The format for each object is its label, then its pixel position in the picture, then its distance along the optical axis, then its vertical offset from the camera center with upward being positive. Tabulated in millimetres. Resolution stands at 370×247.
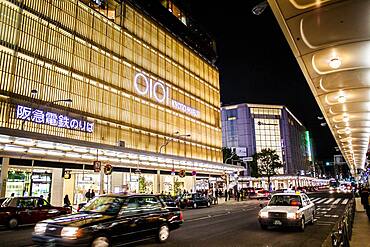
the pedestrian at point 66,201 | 25634 -1543
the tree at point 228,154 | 80338 +6494
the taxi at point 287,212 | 12977 -1381
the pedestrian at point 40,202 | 18500 -1154
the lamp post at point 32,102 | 25931 +6898
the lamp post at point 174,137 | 46075 +6446
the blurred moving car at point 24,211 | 16750 -1586
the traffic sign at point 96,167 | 23516 +1066
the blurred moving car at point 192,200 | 33031 -2161
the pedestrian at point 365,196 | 17344 -1053
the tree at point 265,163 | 75938 +3774
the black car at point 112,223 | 8117 -1210
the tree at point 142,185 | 37044 -498
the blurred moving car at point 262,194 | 49697 -2363
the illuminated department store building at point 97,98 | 26109 +9211
